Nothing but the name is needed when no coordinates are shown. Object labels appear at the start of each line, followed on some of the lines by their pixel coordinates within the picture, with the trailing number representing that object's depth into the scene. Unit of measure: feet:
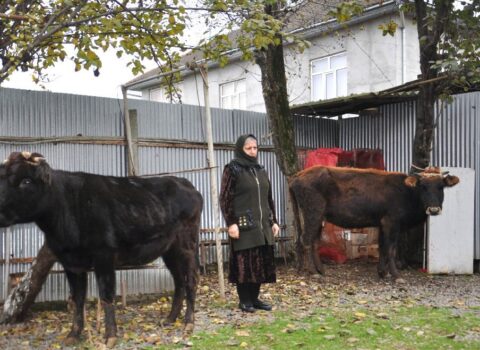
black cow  21.06
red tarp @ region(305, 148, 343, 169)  43.52
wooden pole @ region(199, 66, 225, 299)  28.30
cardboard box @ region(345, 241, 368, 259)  43.06
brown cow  36.86
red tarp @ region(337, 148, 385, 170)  44.68
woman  26.07
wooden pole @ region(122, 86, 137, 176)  32.64
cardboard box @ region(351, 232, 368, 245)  43.39
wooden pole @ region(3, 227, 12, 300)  28.81
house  62.90
